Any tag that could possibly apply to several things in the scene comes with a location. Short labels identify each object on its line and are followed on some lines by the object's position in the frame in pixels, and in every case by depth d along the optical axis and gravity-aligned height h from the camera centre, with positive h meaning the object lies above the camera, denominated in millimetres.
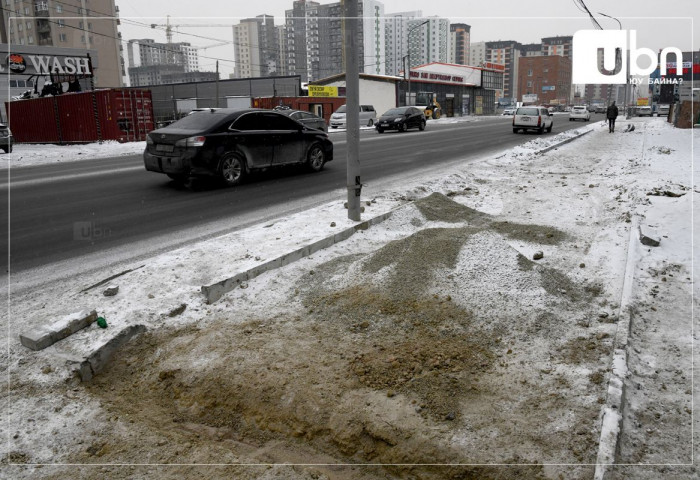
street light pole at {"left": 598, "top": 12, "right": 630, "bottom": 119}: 43481 +3897
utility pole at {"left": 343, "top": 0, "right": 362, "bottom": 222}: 6734 +322
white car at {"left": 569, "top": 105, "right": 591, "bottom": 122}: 49125 +1024
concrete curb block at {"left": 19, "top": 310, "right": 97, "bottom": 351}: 3918 -1416
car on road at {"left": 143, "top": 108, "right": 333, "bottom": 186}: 10188 -137
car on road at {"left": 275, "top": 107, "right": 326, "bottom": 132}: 31453 +943
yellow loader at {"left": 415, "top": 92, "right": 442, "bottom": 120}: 60406 +3507
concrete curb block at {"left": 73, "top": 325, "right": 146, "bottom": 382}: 3676 -1534
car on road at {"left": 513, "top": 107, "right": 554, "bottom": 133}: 28453 +440
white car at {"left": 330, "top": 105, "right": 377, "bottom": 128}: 40562 +1248
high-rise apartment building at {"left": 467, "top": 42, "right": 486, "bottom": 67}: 190075 +27674
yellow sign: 53594 +4398
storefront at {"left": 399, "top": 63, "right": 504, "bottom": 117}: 66250 +6070
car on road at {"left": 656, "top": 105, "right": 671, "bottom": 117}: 68425 +1636
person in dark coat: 31192 +536
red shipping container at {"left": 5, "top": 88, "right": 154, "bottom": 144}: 26703 +1356
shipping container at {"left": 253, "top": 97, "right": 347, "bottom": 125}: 42938 +2647
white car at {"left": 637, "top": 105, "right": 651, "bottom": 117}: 67750 +1512
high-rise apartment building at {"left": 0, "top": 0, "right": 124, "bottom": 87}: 83500 +19096
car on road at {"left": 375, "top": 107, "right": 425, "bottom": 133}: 31328 +706
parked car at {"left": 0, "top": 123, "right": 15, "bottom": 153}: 21062 +293
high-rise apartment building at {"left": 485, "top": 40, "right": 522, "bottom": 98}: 182000 +26509
